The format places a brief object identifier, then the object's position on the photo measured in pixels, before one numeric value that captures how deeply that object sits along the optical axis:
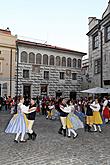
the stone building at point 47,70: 39.59
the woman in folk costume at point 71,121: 11.77
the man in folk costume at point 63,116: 12.05
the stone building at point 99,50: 30.61
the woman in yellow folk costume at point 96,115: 13.87
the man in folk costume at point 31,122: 11.06
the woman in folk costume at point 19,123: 10.40
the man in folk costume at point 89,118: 13.92
